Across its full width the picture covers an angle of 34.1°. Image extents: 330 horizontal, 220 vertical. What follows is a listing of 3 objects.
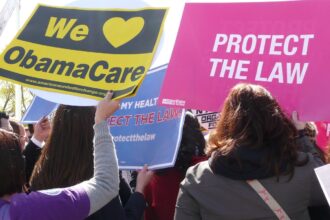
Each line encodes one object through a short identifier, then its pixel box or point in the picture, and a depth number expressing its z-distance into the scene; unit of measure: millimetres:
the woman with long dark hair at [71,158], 2180
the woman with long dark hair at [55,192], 1631
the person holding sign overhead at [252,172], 2035
